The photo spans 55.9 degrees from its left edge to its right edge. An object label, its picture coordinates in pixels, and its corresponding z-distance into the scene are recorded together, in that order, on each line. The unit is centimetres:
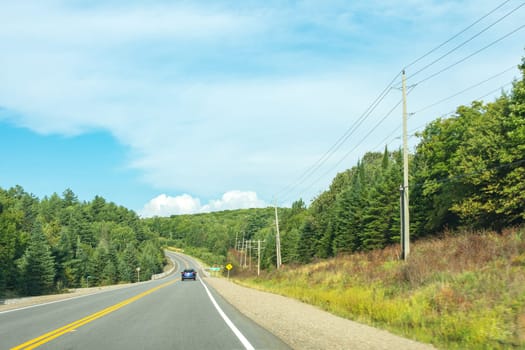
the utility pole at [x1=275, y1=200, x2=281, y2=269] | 5510
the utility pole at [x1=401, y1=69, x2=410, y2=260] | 2522
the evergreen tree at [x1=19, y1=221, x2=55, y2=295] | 6844
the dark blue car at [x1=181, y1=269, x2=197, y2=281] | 6894
